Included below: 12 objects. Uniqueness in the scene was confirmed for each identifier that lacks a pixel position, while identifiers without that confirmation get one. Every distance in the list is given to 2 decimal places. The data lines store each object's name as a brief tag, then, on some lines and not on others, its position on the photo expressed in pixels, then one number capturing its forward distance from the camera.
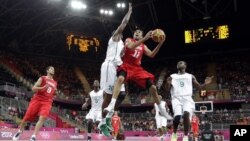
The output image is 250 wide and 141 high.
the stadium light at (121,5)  37.16
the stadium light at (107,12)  38.66
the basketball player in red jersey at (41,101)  10.44
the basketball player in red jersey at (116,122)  16.53
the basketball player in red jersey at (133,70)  8.54
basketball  8.29
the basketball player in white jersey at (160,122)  16.39
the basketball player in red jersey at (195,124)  20.67
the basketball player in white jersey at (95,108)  16.39
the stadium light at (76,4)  34.12
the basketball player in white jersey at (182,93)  10.39
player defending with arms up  9.12
